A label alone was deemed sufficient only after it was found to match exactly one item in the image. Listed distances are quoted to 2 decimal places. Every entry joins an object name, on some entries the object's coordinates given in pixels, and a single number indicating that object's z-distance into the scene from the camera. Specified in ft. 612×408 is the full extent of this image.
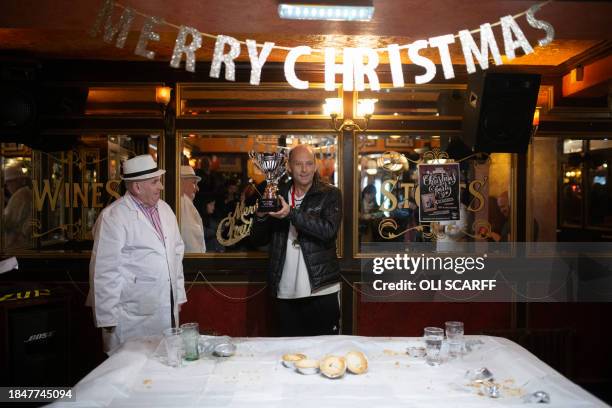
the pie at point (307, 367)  6.68
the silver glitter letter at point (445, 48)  8.01
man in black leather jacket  11.44
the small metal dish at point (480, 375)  6.49
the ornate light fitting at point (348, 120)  15.10
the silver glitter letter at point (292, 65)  8.39
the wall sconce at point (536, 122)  15.35
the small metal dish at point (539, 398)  5.78
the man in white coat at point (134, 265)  10.48
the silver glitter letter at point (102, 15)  8.32
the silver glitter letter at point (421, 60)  8.30
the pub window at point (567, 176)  15.69
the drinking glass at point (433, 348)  7.19
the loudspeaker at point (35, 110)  13.99
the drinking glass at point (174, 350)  7.06
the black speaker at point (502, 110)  13.33
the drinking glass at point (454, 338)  7.44
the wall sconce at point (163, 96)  14.75
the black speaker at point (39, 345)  11.70
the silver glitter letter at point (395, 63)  8.31
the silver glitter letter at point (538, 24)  8.02
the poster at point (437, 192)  15.72
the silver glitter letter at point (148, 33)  8.02
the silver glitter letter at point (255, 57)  8.23
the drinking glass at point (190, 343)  7.30
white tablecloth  5.84
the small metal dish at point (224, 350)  7.42
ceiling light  7.96
